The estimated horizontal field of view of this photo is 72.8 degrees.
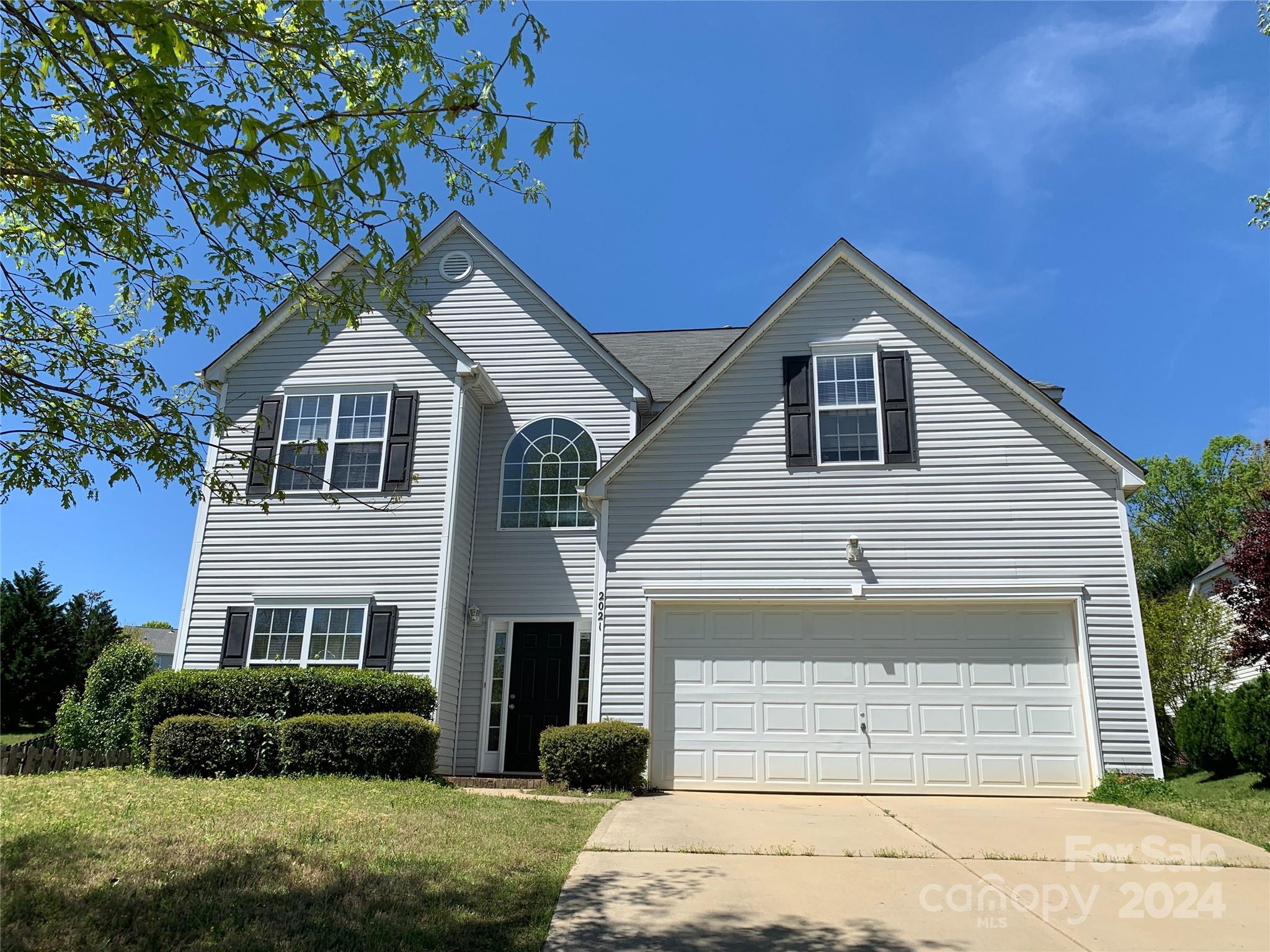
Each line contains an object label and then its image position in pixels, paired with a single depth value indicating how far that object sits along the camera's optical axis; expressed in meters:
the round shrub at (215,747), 10.91
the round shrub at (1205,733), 14.87
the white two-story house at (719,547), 11.27
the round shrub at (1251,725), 12.42
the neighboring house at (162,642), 42.75
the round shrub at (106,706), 12.62
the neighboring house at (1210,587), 22.36
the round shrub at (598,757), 10.48
